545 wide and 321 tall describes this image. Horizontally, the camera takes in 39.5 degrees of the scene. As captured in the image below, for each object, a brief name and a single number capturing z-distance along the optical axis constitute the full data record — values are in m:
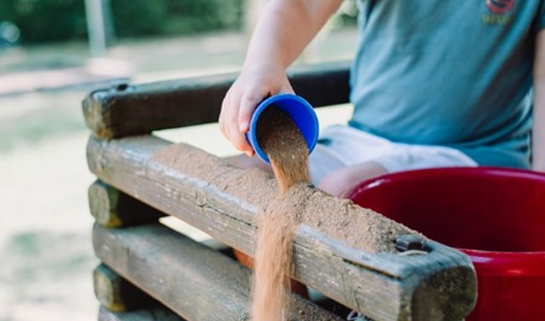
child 1.86
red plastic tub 1.56
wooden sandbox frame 0.93
